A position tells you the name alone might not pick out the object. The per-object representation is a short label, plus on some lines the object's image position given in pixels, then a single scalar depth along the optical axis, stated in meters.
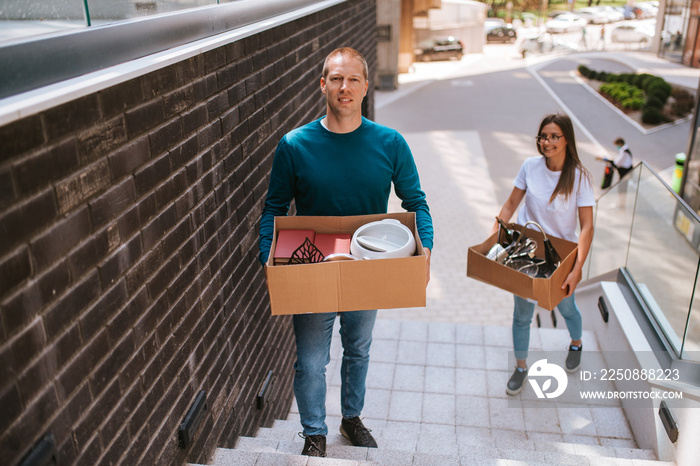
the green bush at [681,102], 20.56
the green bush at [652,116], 19.42
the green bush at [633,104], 21.14
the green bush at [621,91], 22.12
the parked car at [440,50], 33.44
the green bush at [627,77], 24.52
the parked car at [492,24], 41.40
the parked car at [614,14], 46.03
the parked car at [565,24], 42.91
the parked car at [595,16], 45.88
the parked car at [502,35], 40.16
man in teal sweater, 2.83
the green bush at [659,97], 20.25
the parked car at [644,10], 47.12
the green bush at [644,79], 23.16
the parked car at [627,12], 46.59
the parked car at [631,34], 37.59
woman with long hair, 3.91
